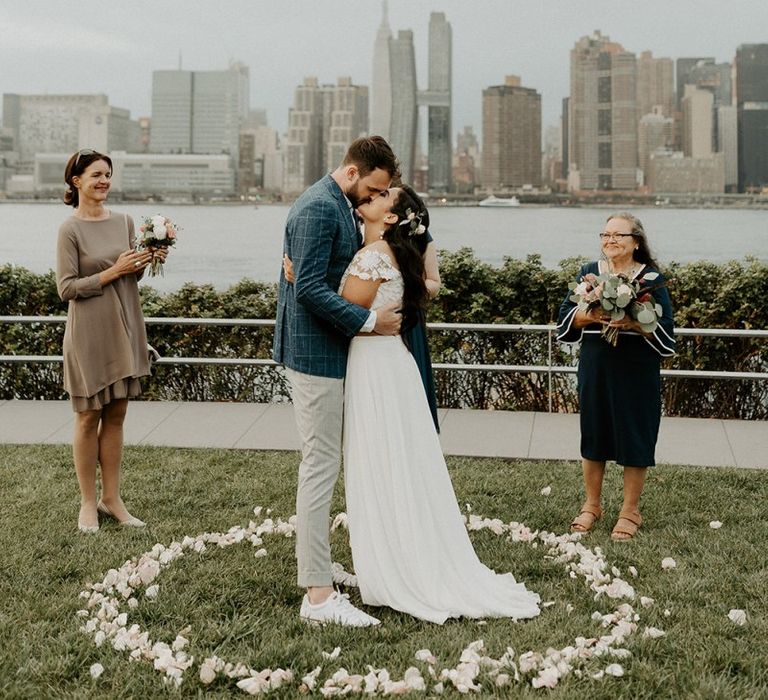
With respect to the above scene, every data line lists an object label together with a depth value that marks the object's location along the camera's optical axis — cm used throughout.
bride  392
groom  374
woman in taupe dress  505
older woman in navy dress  487
